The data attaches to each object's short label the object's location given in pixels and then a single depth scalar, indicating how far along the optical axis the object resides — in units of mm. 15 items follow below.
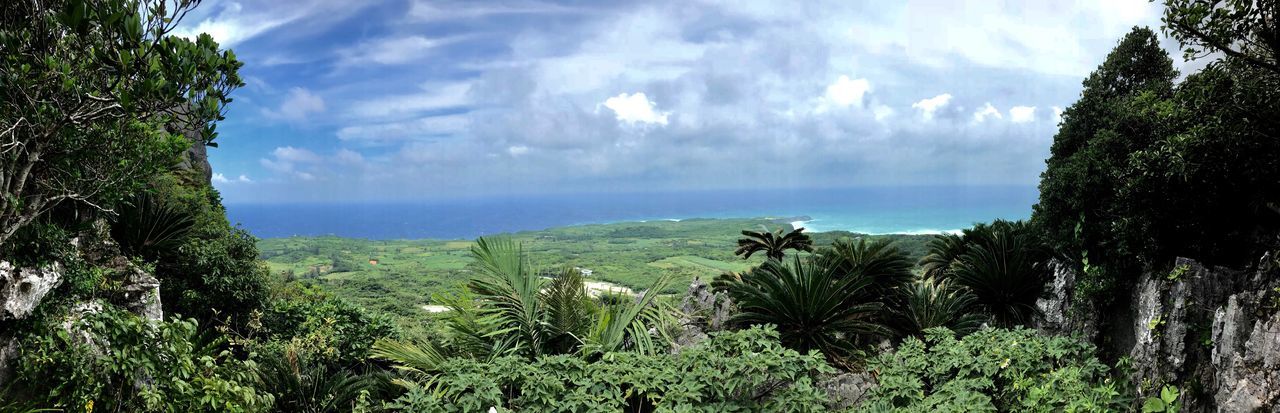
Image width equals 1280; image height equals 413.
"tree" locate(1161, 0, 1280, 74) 4340
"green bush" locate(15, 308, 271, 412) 5492
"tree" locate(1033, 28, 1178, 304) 5648
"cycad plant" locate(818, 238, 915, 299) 7449
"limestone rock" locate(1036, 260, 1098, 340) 6042
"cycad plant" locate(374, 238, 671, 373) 5086
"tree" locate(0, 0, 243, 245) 4395
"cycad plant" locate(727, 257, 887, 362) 6312
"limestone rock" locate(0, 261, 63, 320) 5418
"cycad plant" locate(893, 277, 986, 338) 6770
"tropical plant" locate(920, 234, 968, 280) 9016
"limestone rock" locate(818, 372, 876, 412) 4951
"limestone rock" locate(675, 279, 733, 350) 7023
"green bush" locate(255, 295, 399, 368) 9141
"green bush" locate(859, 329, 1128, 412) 4117
